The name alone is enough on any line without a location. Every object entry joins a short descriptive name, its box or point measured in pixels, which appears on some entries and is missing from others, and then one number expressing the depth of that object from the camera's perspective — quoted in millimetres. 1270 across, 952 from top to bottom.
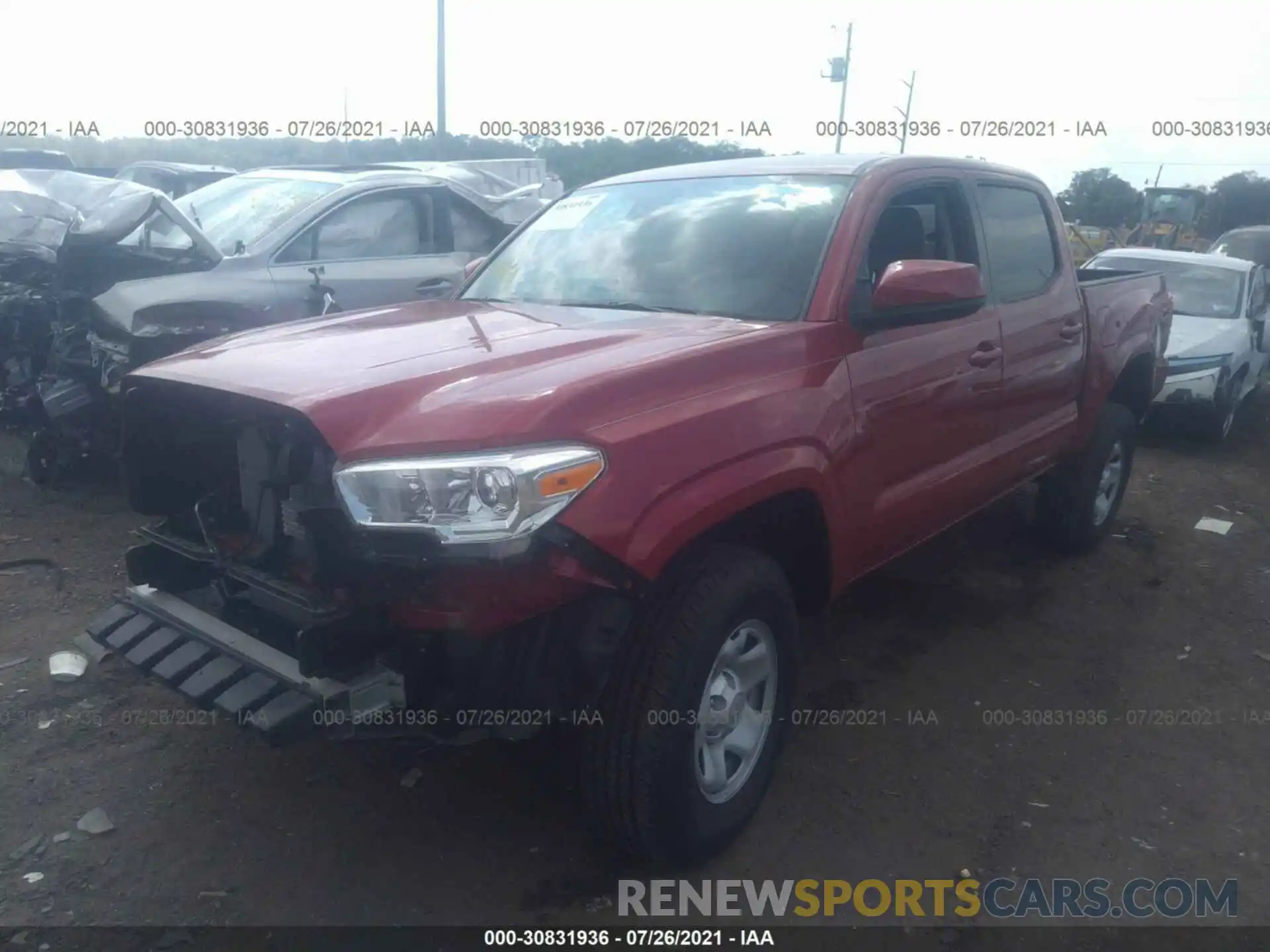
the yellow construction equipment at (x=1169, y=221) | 26000
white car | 8562
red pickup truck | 2406
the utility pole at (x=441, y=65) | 16734
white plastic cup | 3936
